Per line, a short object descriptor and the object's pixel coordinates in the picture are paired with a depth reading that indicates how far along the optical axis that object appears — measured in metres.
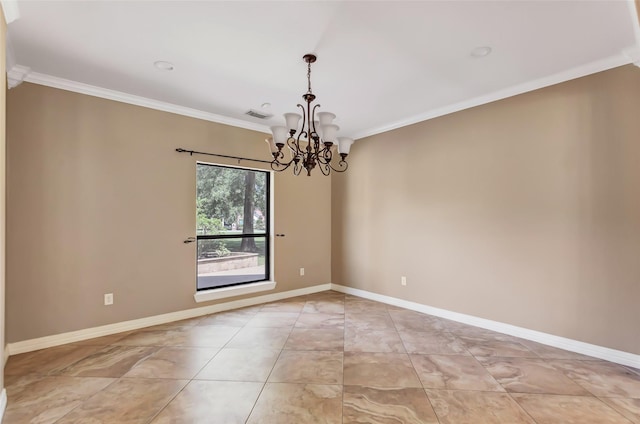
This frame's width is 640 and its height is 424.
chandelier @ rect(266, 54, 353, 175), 2.55
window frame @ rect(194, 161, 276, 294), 3.99
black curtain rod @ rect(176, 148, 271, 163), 3.78
